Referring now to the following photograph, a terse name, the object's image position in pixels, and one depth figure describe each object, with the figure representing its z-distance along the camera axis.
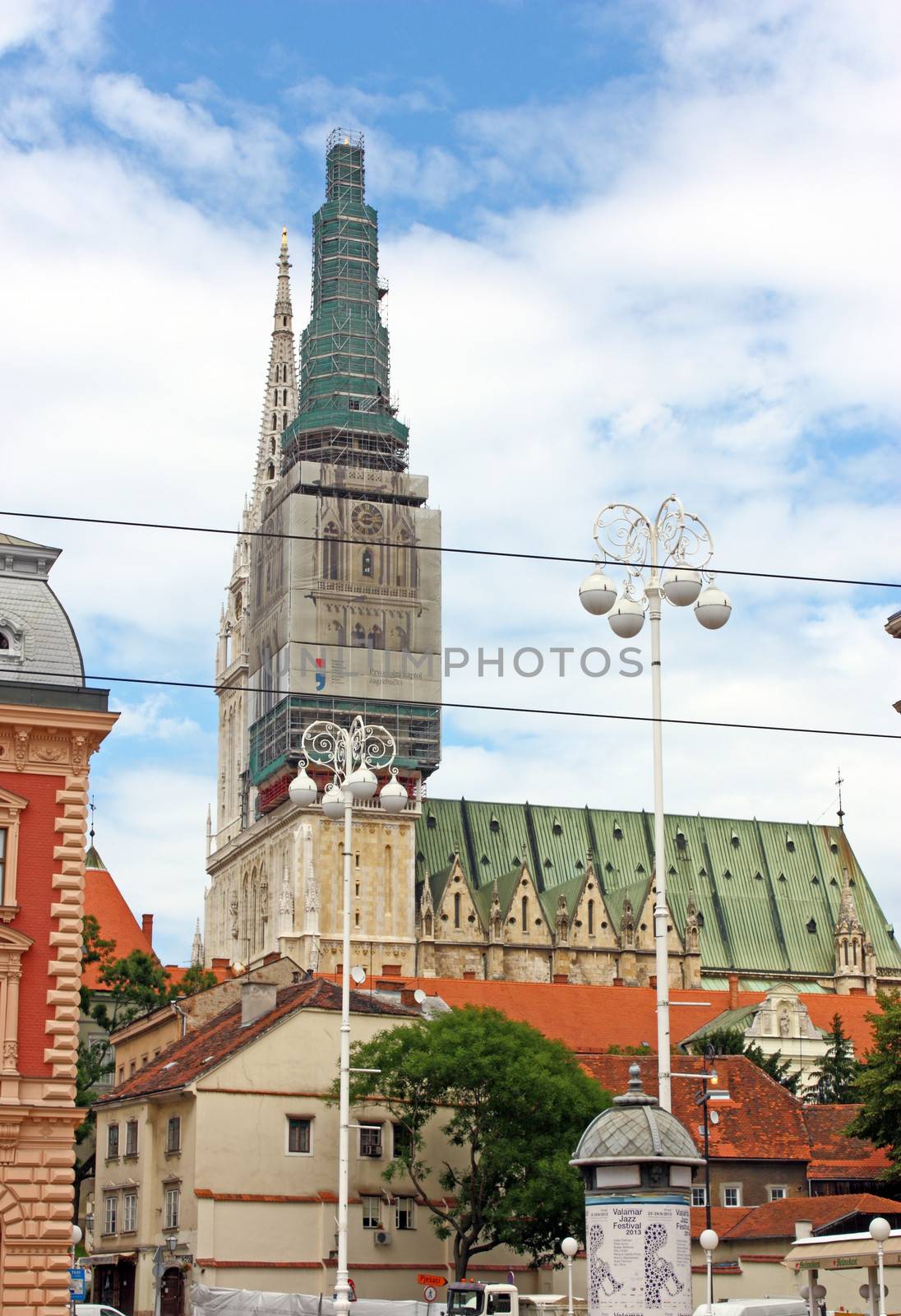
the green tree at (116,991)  78.06
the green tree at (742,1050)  90.56
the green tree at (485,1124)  51.03
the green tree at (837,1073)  92.19
